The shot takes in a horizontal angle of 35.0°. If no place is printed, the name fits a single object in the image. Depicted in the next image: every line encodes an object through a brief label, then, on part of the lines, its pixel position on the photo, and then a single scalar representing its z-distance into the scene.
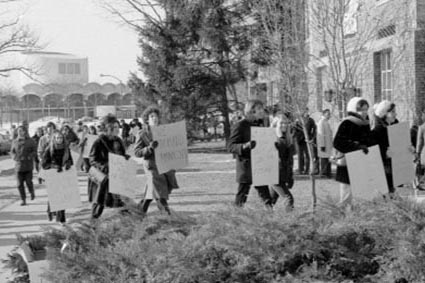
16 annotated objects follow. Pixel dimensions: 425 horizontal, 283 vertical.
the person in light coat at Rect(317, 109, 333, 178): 16.48
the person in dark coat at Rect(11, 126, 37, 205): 13.71
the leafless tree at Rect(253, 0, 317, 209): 13.69
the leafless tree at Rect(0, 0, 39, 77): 23.09
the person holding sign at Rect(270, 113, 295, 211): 9.09
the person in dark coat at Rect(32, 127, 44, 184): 21.77
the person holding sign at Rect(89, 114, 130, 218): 9.34
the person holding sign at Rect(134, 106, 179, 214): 9.19
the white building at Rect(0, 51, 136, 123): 82.06
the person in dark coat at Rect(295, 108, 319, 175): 16.89
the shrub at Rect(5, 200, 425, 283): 3.51
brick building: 13.55
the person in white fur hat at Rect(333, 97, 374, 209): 7.40
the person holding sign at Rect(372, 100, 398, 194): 7.92
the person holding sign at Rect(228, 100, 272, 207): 8.55
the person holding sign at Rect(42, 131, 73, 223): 11.30
